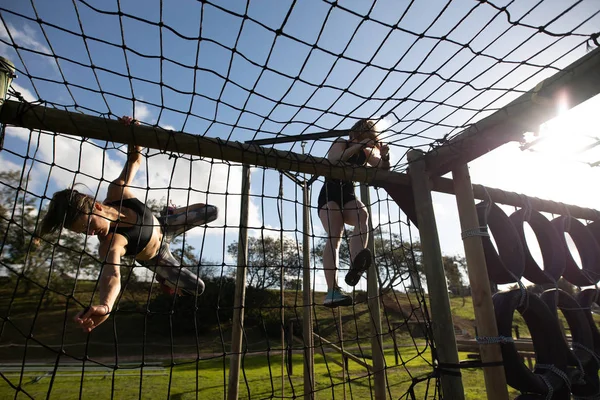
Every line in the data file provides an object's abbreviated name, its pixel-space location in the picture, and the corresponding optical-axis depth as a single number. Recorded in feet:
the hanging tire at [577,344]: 5.93
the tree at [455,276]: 60.72
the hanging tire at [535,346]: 4.83
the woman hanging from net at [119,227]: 5.30
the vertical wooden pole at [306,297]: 10.11
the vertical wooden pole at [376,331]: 8.64
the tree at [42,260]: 31.06
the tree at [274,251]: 46.79
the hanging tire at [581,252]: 7.60
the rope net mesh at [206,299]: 4.31
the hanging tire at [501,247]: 5.60
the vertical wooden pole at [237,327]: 8.61
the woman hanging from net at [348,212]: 6.30
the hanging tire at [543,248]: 6.54
